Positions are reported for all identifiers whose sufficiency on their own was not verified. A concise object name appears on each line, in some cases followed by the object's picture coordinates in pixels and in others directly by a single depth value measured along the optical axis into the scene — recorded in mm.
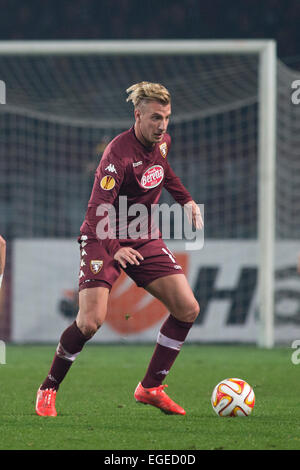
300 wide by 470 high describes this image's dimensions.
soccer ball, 9086
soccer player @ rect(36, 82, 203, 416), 9180
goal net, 20406
